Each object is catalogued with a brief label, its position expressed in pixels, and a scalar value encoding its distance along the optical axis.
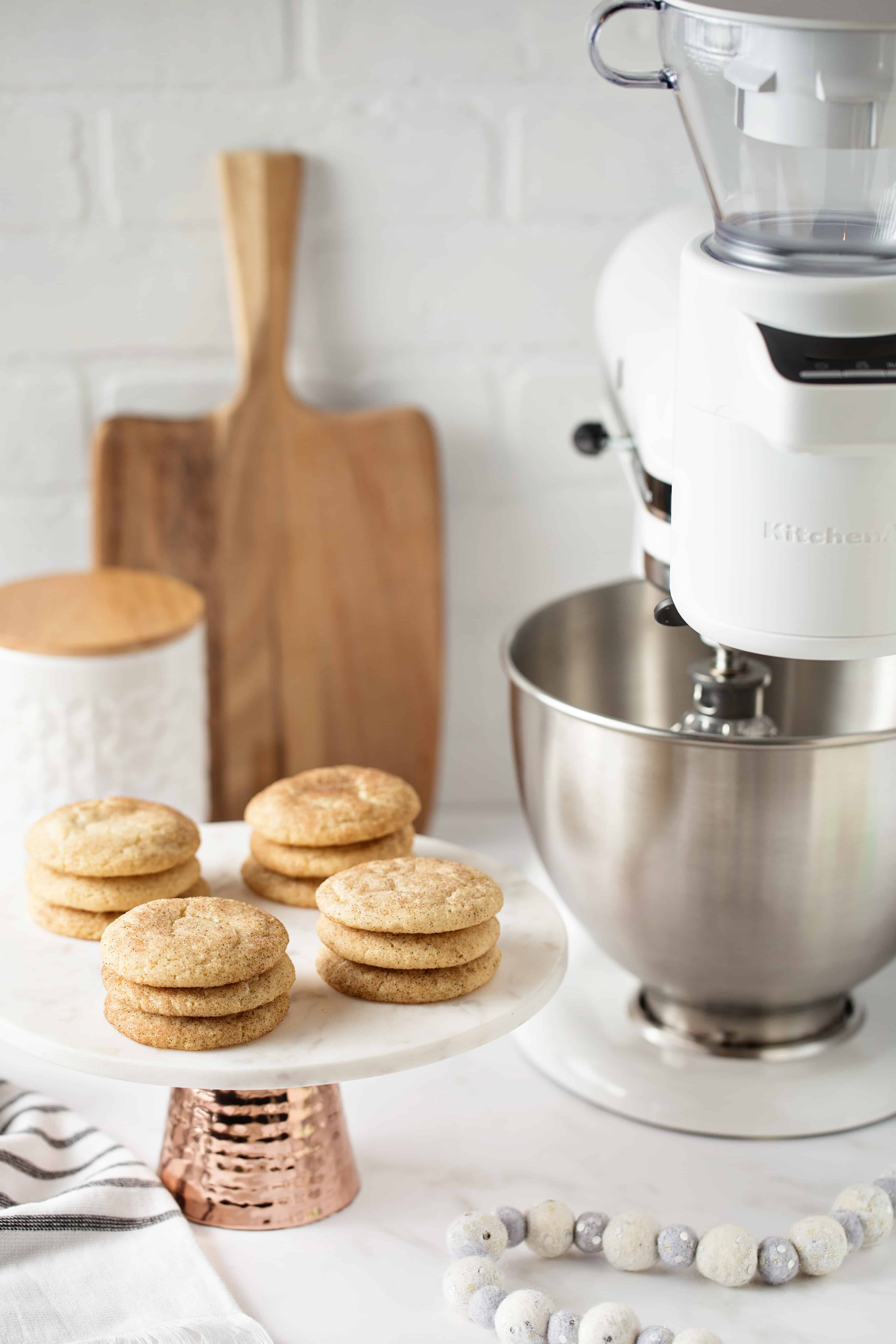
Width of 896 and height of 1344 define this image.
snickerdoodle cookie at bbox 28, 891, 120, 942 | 1.33
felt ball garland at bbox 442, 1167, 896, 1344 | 1.30
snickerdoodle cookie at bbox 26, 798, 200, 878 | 1.33
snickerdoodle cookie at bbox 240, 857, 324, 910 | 1.36
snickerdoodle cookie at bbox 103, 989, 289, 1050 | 1.26
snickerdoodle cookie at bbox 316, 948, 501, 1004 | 1.29
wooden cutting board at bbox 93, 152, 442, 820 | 1.64
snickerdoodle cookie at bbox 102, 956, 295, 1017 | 1.26
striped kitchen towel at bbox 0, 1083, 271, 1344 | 1.28
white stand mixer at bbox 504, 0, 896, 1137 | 1.22
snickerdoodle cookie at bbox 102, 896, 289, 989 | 1.25
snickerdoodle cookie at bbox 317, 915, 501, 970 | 1.28
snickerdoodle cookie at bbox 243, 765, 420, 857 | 1.35
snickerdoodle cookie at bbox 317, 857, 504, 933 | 1.28
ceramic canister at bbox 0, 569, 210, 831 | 1.54
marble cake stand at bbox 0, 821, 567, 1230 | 1.25
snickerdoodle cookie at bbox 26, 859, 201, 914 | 1.33
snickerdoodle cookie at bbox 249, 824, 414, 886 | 1.35
